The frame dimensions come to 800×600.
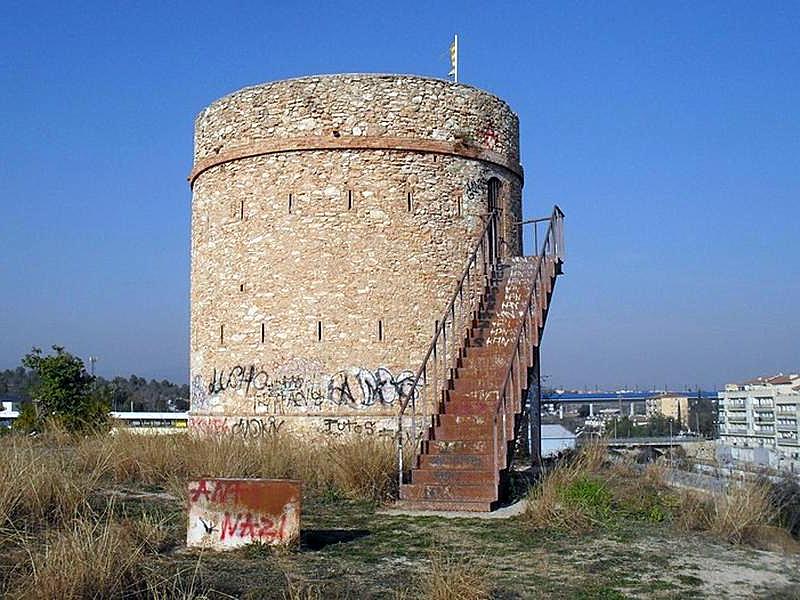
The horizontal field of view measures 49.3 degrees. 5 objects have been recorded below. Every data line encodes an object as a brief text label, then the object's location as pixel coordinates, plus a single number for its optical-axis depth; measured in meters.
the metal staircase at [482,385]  11.23
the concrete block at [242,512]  7.96
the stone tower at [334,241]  16.06
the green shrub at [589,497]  9.90
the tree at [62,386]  25.81
